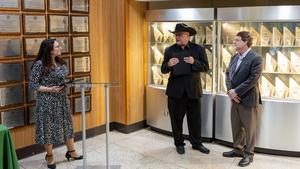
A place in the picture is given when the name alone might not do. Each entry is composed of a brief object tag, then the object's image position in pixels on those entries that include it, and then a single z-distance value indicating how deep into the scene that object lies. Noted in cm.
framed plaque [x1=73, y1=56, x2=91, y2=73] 493
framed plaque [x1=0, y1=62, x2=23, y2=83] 413
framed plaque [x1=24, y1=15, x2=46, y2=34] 429
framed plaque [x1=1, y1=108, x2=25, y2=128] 420
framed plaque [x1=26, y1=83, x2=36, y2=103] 439
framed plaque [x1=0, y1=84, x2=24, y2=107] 416
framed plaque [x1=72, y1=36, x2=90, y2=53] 488
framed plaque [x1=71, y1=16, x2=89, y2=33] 484
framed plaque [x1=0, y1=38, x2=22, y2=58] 409
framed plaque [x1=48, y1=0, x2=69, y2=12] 455
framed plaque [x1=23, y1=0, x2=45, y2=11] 427
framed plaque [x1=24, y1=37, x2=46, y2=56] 433
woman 396
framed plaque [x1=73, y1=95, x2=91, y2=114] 500
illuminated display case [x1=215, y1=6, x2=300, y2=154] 427
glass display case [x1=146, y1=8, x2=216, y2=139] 479
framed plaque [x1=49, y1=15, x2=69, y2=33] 457
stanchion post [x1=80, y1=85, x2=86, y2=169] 362
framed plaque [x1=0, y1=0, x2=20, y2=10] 404
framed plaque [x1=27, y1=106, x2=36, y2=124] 443
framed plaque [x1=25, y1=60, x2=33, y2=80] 435
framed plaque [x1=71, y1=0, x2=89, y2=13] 482
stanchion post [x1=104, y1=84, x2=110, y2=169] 360
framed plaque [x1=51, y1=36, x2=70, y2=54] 470
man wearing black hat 441
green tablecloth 309
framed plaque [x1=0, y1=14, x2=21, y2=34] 405
